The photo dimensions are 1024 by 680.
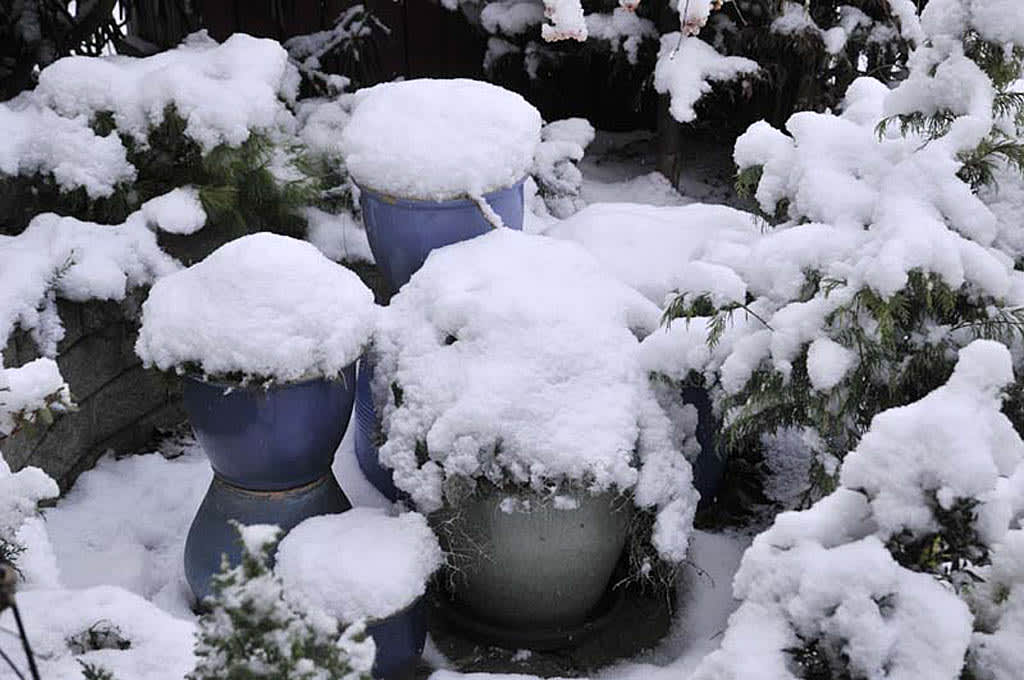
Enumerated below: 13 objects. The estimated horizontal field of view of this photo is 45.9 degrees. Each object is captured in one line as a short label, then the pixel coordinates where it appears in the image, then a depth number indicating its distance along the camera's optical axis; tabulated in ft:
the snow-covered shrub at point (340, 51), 15.33
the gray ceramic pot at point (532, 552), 9.53
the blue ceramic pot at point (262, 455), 9.49
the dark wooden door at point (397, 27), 17.47
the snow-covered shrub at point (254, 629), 4.43
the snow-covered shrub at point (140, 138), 11.72
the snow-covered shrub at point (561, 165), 14.55
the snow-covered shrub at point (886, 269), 8.52
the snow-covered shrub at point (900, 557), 4.55
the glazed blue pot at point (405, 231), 11.18
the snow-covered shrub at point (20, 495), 6.47
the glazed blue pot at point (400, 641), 9.36
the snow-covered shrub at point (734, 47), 14.56
